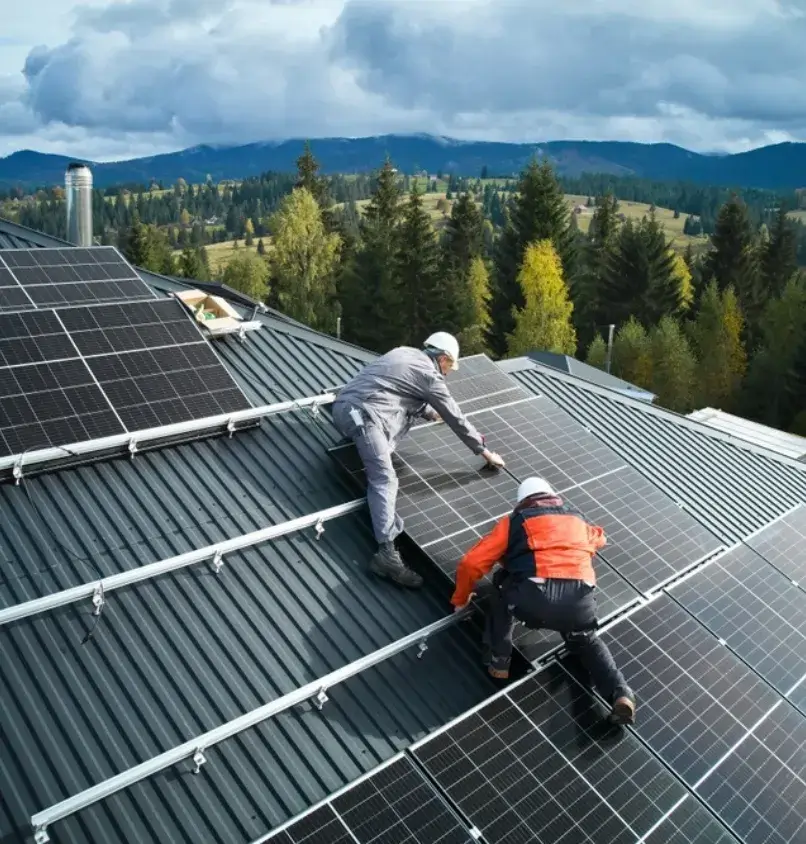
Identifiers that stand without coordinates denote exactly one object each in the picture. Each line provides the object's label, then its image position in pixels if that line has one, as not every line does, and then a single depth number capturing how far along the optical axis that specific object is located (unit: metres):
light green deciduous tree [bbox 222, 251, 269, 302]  69.12
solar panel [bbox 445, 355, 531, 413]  13.23
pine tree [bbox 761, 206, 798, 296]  68.25
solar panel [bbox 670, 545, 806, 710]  10.46
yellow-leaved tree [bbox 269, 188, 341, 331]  59.66
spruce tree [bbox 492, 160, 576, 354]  58.53
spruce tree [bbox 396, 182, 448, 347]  60.50
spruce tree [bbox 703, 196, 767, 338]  63.00
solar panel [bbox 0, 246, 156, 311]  13.67
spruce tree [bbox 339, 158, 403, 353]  60.06
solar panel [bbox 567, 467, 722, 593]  10.96
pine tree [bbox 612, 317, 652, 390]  50.56
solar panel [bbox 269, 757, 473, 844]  6.96
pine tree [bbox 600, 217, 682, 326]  60.53
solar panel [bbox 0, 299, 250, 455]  10.33
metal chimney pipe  18.30
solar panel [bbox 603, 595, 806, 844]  8.53
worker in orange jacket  8.50
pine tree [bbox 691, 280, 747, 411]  52.56
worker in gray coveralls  10.30
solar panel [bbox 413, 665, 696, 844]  7.62
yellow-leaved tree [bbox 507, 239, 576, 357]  50.56
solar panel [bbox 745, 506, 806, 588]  12.57
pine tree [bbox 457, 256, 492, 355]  60.06
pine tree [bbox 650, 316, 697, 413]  49.12
